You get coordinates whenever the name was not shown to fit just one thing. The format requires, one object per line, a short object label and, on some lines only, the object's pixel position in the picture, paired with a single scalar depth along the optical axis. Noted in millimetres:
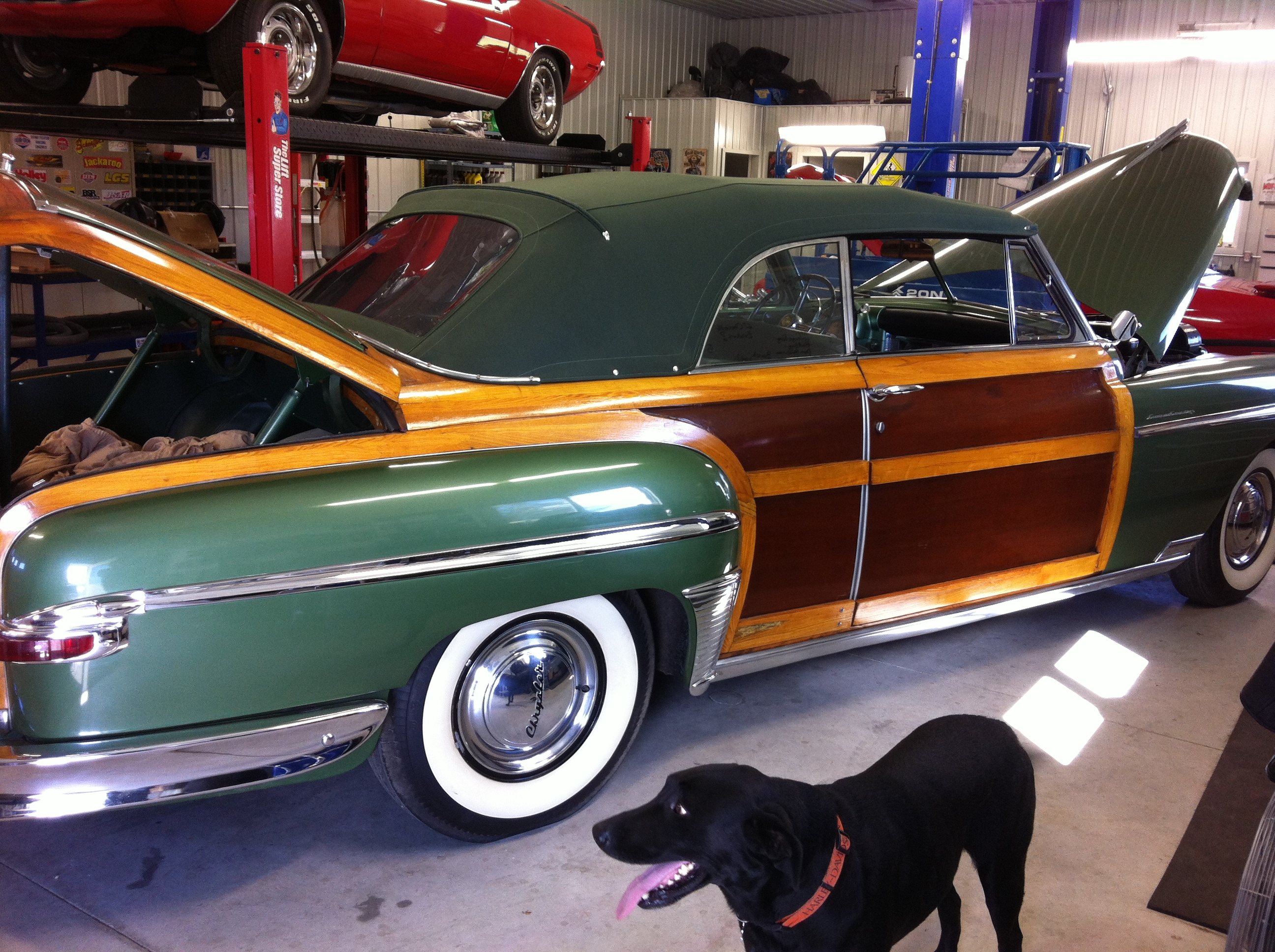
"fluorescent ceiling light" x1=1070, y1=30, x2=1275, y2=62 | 11945
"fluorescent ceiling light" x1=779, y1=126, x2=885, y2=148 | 10500
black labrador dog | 1665
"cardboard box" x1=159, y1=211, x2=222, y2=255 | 8352
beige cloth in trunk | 2521
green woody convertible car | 2021
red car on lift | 4387
